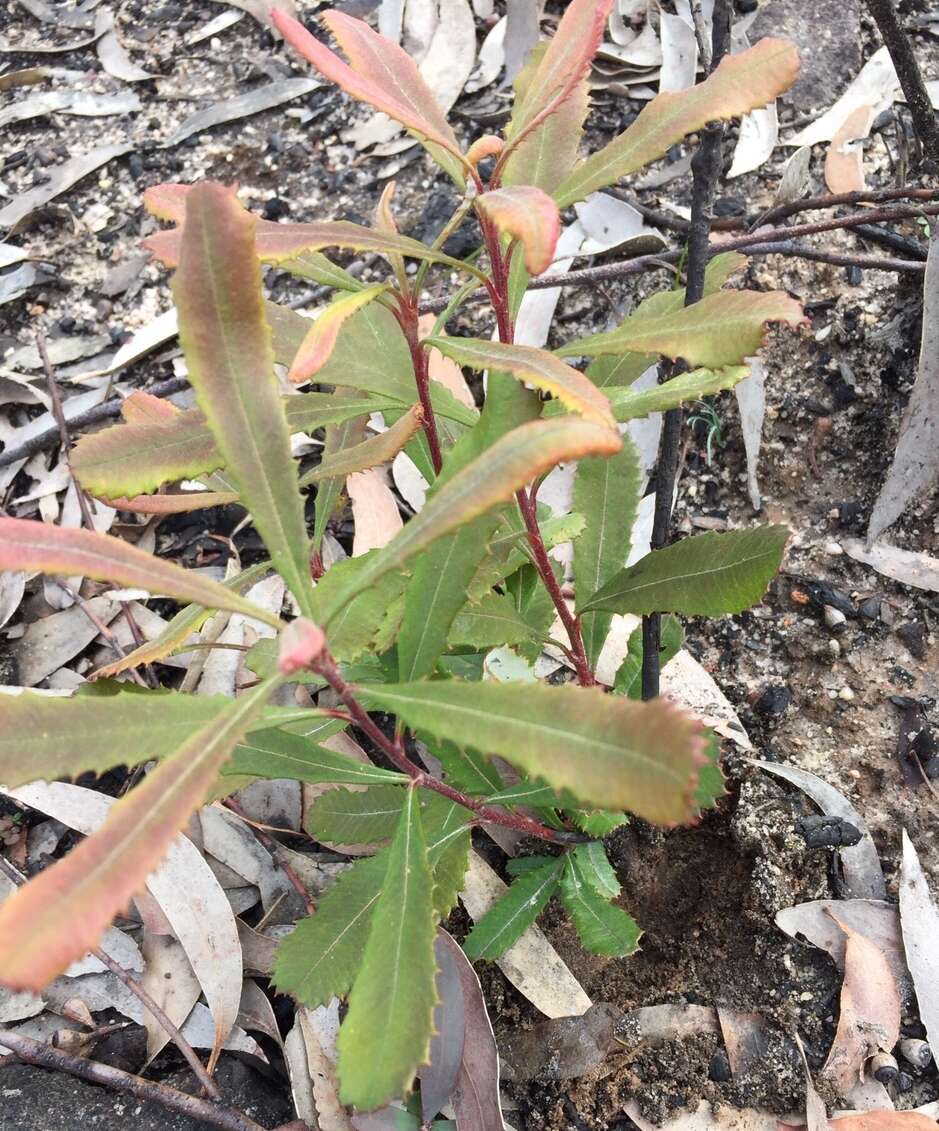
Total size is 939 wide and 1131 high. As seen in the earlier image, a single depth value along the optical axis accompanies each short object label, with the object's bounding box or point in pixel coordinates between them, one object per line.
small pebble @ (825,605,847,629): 0.56
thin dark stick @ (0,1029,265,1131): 0.44
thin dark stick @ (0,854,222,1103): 0.45
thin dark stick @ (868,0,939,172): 0.46
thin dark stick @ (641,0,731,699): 0.39
